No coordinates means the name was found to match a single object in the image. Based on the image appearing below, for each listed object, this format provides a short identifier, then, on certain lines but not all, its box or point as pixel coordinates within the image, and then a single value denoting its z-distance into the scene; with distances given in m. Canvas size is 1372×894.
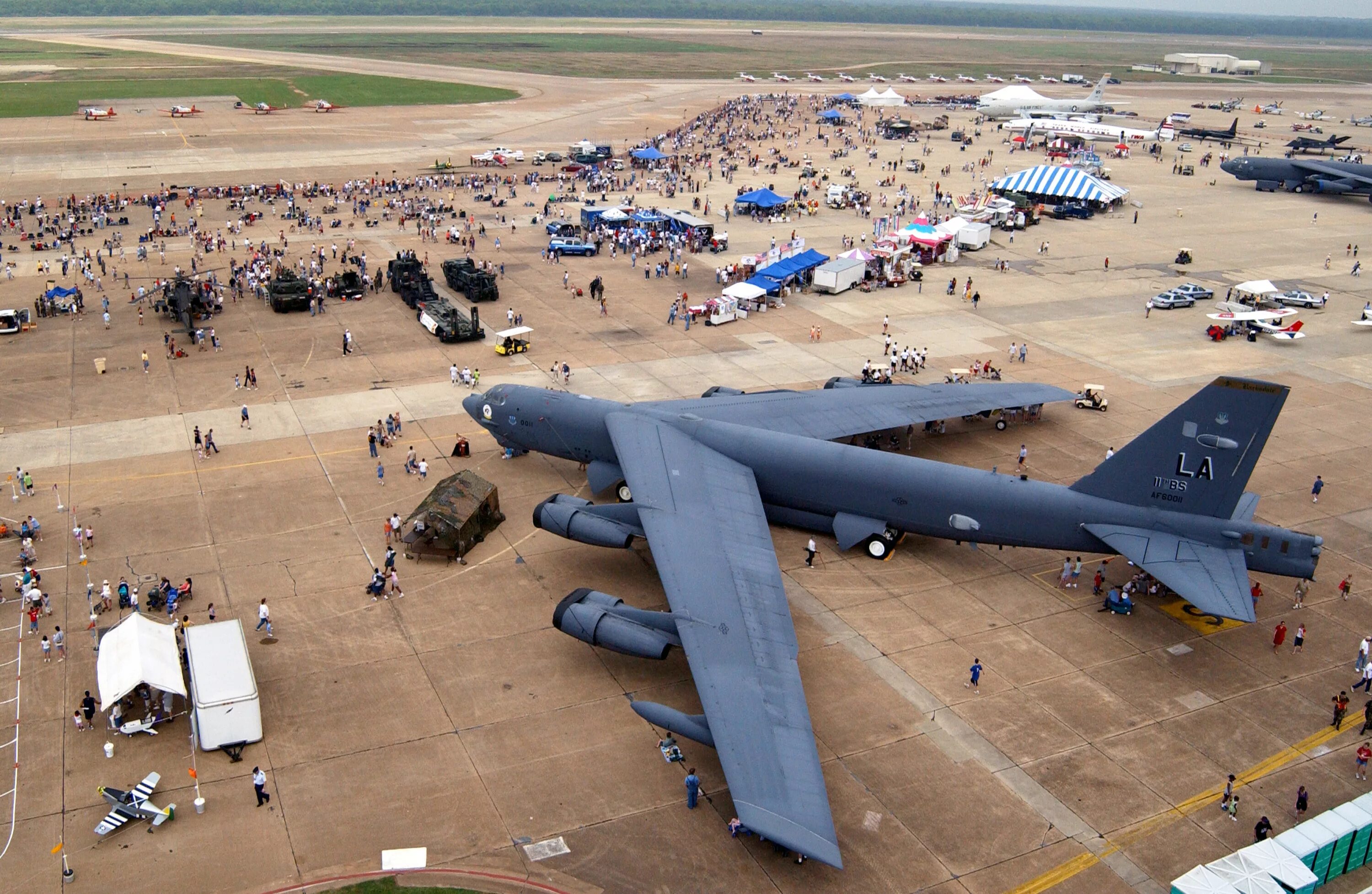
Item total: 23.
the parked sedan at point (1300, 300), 75.44
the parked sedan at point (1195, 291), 75.75
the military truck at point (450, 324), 63.53
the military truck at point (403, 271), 72.31
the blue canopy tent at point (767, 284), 73.81
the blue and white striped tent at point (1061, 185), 106.81
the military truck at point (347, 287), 72.31
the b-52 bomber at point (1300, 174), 118.06
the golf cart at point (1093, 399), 54.72
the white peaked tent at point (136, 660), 29.55
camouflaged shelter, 38.97
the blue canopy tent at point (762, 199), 100.75
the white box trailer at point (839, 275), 76.44
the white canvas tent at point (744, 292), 71.38
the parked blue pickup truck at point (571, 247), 84.44
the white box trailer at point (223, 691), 28.84
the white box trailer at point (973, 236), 89.44
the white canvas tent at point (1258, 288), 74.44
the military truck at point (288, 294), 68.19
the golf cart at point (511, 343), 61.62
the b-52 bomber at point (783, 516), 27.03
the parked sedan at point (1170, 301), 74.19
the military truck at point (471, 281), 71.62
